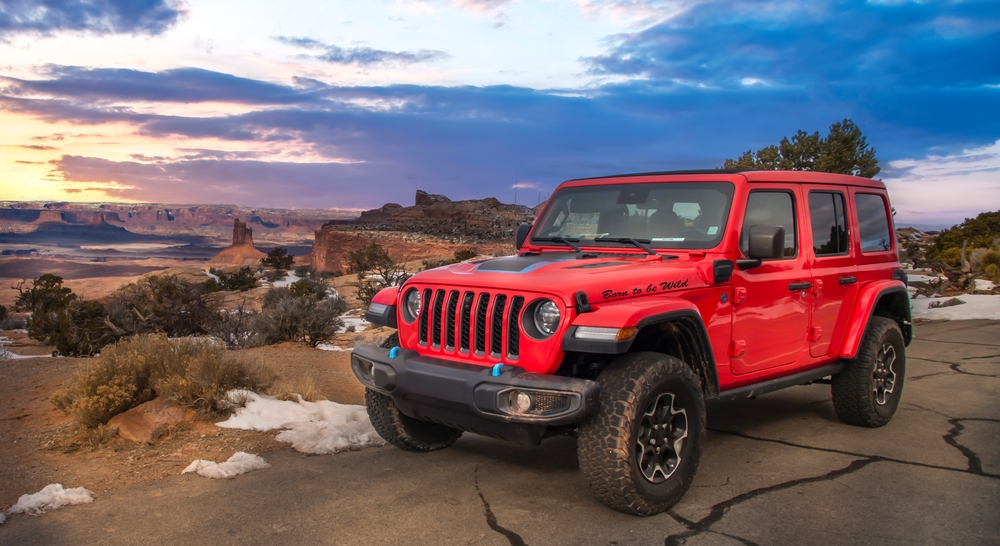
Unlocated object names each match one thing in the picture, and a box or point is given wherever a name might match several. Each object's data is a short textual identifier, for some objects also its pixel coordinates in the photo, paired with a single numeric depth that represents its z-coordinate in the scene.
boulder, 6.16
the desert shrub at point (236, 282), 39.06
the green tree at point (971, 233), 30.45
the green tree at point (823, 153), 30.02
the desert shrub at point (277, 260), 52.69
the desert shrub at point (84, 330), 15.68
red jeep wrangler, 4.16
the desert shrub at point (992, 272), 20.91
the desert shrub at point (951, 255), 25.81
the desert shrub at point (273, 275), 47.78
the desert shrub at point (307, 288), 23.18
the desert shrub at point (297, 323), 13.42
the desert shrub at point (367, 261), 37.39
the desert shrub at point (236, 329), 13.37
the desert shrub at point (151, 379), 6.34
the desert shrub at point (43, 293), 28.62
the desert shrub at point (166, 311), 15.95
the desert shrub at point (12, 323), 26.97
